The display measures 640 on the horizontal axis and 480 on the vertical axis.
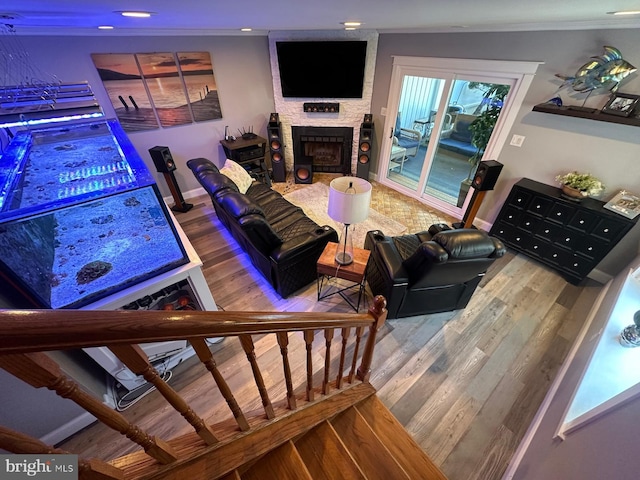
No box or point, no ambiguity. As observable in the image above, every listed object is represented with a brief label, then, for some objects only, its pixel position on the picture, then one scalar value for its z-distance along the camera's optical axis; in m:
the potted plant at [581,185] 2.59
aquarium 1.20
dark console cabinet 2.52
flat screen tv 3.86
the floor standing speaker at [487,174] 3.08
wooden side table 2.29
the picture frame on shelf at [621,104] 2.20
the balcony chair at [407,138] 4.32
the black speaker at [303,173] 4.69
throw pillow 3.27
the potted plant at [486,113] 3.12
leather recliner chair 1.86
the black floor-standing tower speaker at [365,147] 4.36
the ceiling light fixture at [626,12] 1.48
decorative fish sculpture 2.18
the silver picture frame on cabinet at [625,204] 2.38
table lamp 1.95
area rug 3.62
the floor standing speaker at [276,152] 4.44
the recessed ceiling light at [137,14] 1.40
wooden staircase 0.50
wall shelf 2.20
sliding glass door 3.22
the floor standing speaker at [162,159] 3.42
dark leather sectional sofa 2.18
